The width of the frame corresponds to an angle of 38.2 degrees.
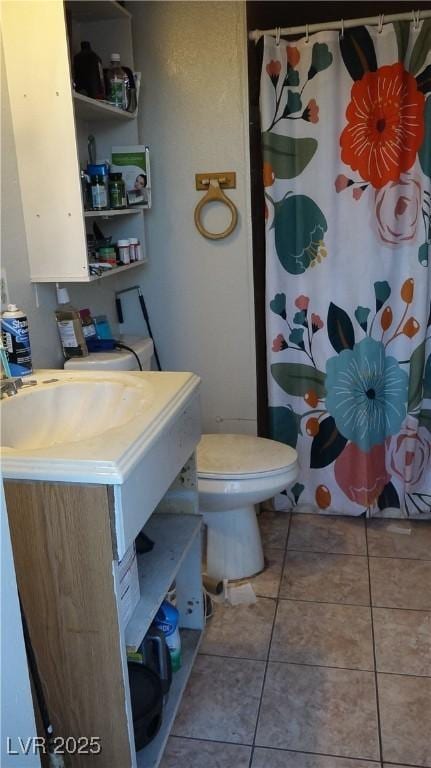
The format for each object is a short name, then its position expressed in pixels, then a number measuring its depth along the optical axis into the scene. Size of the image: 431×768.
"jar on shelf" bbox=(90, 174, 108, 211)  1.87
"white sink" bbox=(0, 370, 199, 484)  1.10
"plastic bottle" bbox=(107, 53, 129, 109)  1.98
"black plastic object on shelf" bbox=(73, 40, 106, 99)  1.83
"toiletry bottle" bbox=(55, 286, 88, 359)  1.85
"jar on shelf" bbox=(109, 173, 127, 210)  2.02
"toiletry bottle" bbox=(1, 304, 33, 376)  1.51
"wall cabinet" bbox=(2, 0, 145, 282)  1.55
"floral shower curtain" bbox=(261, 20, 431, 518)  2.13
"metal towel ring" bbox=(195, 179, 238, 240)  2.30
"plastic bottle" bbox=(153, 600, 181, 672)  1.62
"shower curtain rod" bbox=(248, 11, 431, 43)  2.06
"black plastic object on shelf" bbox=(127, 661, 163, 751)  1.39
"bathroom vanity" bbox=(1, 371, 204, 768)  1.11
